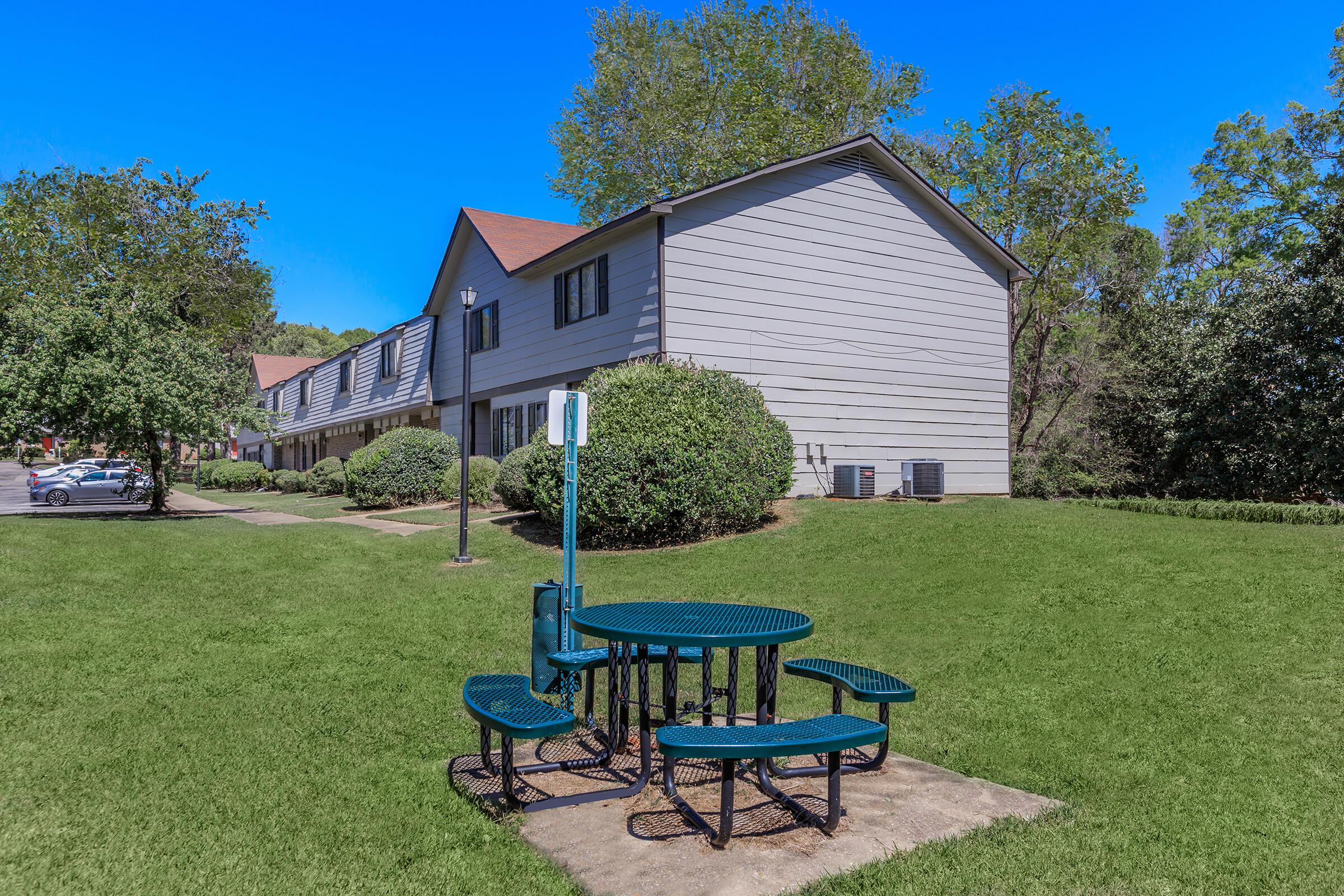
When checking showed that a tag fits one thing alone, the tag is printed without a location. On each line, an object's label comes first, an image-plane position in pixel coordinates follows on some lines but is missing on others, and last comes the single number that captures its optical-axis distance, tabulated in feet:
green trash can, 18.15
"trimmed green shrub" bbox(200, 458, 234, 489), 138.00
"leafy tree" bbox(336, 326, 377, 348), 311.60
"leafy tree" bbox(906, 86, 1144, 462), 90.33
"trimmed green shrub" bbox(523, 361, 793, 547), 40.75
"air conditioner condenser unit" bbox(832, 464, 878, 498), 55.26
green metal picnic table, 12.91
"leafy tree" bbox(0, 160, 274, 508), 56.44
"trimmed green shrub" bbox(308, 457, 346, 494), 93.35
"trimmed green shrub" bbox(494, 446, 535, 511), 51.85
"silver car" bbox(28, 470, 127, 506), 92.89
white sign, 18.44
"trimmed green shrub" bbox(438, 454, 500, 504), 64.28
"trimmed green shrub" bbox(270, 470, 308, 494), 106.22
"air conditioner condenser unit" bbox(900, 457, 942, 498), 57.31
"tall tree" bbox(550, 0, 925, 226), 104.47
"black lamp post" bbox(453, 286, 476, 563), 38.81
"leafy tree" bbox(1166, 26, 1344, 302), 96.53
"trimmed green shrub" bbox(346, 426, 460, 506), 68.28
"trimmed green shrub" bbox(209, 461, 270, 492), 128.57
